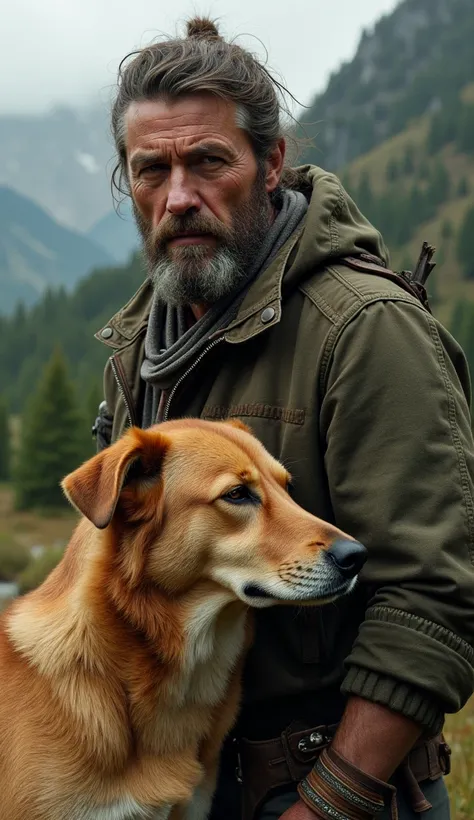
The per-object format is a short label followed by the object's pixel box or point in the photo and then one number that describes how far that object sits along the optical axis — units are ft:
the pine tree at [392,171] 517.14
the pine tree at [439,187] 471.21
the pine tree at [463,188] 472.85
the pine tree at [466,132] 497.46
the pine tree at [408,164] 517.14
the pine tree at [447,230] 431.02
